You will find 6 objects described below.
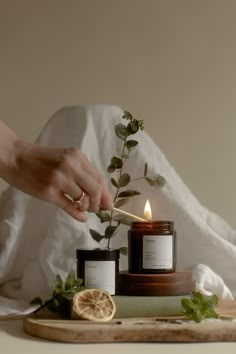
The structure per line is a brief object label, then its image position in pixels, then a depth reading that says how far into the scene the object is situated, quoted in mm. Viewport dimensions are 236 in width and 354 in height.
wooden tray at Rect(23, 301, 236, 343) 1176
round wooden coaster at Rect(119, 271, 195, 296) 1356
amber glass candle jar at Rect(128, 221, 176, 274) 1390
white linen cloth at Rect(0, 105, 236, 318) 1518
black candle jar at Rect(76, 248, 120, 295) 1357
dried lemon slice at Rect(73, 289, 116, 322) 1240
